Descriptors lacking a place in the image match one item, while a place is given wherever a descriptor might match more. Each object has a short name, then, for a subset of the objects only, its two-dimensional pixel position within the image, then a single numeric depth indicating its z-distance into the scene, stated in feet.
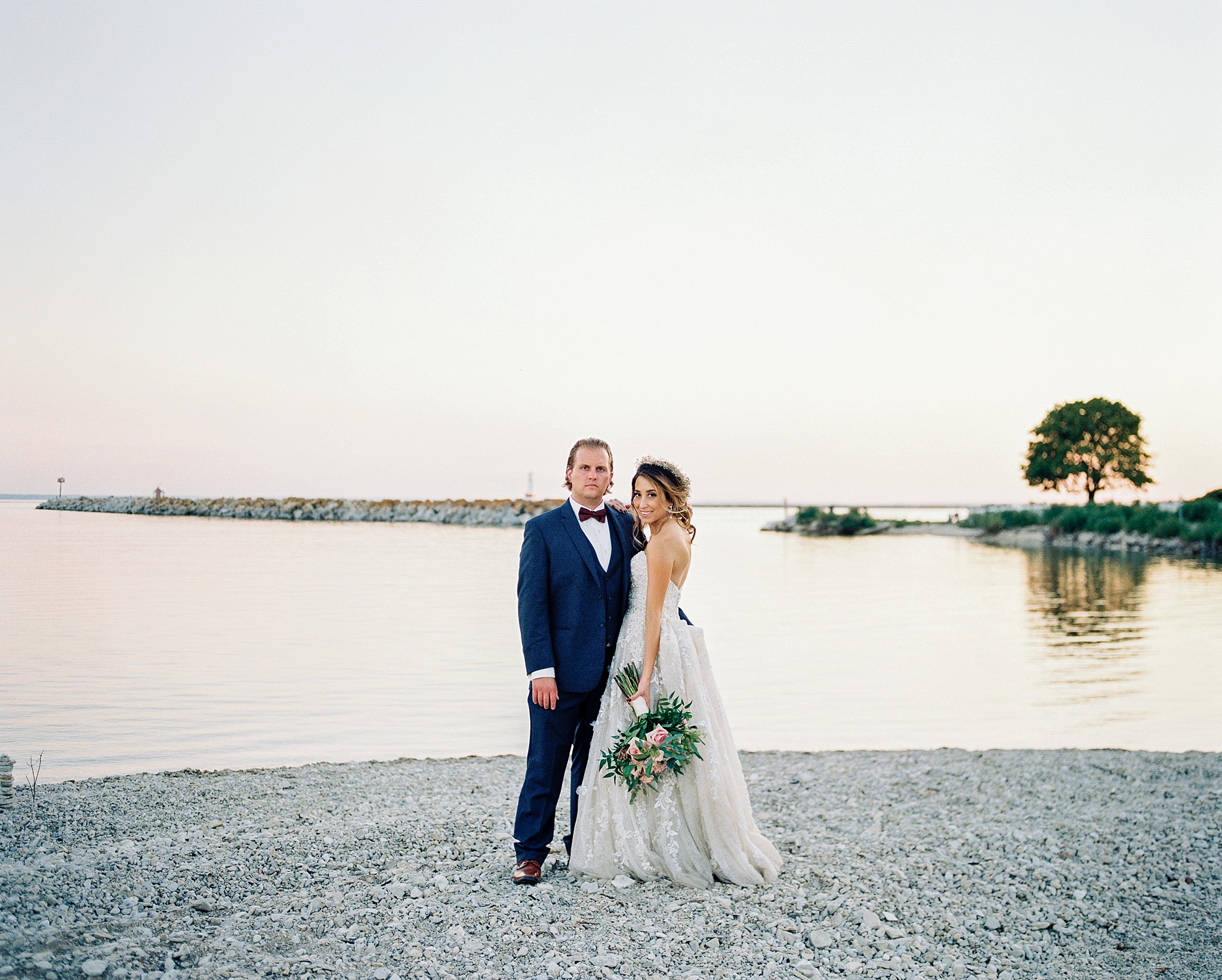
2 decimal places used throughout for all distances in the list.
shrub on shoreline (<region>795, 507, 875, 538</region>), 173.68
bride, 13.73
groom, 13.61
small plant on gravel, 17.24
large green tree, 168.76
